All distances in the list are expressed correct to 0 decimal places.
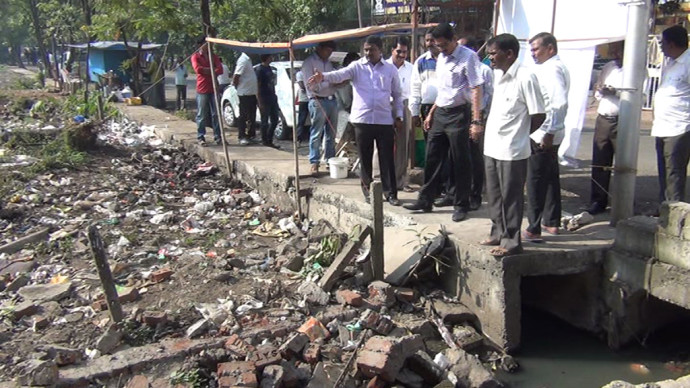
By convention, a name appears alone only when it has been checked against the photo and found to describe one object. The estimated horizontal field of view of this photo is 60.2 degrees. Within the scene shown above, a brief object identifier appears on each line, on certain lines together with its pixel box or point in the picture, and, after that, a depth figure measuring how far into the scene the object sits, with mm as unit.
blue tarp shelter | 20422
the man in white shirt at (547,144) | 4445
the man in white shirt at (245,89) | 9031
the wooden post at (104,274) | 4266
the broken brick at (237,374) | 3727
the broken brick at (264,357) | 3902
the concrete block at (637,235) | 4414
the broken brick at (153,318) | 4379
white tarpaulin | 5797
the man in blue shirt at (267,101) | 9031
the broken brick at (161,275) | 5215
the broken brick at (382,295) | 4820
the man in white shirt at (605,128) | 5648
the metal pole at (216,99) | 8031
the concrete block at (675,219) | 4164
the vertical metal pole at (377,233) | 4812
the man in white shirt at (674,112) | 5000
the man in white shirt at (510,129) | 4305
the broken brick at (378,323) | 4465
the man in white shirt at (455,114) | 5094
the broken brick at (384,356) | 3910
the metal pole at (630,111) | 4758
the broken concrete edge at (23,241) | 6023
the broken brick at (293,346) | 4102
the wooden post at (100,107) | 13258
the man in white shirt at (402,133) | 6523
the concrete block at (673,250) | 4180
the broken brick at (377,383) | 3920
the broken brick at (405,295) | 4918
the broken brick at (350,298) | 4727
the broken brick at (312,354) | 4098
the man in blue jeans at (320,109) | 6761
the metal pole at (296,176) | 6169
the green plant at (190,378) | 3832
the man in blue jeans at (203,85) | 8734
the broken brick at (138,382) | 3781
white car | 10406
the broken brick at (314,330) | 4332
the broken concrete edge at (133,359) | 3797
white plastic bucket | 7051
